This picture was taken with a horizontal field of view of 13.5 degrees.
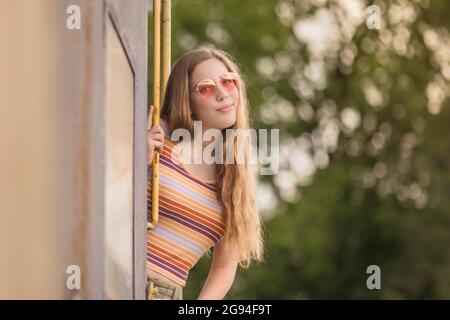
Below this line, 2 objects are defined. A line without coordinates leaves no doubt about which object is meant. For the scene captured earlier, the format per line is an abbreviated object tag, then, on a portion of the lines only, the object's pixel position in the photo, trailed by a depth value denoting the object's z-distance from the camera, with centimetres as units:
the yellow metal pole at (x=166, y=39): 636
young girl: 652
